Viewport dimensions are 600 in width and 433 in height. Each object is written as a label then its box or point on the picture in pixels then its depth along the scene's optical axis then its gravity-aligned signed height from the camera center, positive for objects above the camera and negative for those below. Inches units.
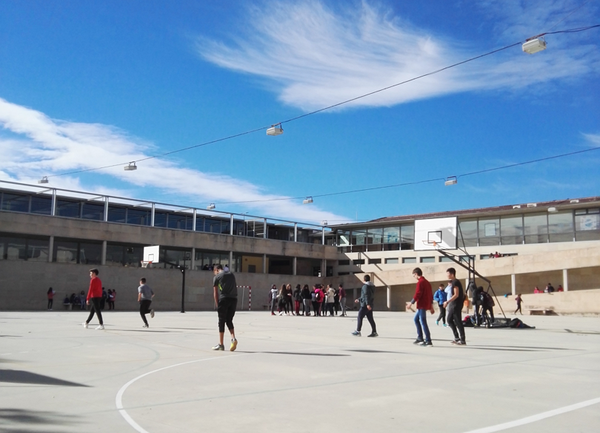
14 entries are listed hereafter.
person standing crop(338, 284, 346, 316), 1331.2 +0.9
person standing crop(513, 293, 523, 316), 1560.0 -5.7
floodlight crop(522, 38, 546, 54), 606.0 +262.8
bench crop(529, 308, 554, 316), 1577.3 -32.6
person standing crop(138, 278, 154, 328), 703.1 -5.2
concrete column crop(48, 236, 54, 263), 1533.0 +115.8
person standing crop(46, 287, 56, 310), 1457.9 -9.1
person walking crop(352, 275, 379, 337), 619.5 -7.6
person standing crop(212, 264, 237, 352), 461.7 -2.6
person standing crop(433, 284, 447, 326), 968.5 +1.4
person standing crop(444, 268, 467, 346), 531.3 -11.9
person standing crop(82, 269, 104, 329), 645.9 +1.0
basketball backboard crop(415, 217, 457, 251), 1288.1 +144.7
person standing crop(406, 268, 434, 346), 527.2 -4.9
